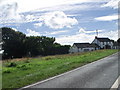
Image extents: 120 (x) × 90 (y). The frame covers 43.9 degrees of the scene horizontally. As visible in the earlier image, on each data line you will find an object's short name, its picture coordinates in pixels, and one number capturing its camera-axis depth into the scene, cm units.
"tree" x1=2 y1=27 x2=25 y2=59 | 3967
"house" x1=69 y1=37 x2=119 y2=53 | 7340
